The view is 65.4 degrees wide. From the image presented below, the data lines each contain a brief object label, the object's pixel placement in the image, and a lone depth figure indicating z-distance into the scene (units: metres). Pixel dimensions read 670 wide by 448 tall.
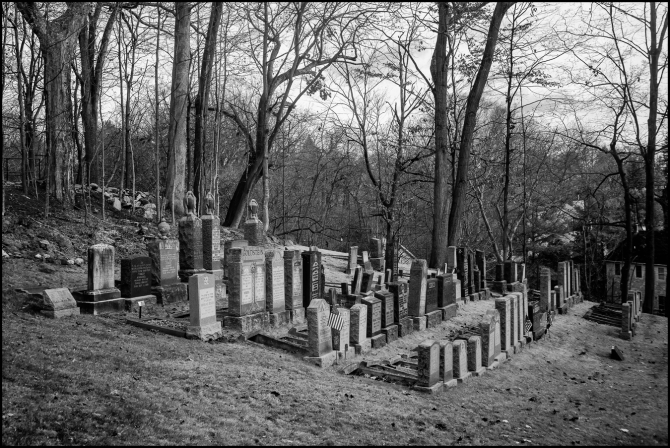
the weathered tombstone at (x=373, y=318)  10.03
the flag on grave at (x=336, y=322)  9.08
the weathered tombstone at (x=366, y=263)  18.06
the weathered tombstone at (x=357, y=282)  13.75
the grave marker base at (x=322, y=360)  8.46
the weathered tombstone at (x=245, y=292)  9.80
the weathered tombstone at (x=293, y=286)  11.09
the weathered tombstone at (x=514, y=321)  10.55
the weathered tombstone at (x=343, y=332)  9.08
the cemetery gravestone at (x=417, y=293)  11.93
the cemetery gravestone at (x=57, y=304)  8.80
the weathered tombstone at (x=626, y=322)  13.48
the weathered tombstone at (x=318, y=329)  8.56
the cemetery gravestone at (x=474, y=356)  8.76
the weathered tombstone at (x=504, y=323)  10.20
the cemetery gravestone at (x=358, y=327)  9.60
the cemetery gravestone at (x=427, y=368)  7.68
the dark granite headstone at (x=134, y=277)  10.49
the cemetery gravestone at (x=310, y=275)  11.70
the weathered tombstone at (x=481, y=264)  17.55
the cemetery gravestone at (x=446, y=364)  8.02
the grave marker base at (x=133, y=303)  10.31
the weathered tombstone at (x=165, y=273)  11.33
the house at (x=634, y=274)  31.20
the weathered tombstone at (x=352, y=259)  19.02
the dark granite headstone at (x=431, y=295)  12.52
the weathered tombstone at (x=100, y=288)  9.72
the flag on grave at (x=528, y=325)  11.98
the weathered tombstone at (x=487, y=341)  9.22
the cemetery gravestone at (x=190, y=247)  12.77
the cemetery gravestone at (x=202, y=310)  8.82
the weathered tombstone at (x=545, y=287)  14.84
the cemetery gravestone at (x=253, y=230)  15.56
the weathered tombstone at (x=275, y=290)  10.57
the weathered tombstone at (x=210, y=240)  13.29
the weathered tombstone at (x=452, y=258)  17.77
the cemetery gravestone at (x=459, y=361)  8.38
